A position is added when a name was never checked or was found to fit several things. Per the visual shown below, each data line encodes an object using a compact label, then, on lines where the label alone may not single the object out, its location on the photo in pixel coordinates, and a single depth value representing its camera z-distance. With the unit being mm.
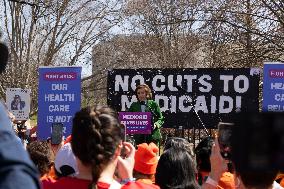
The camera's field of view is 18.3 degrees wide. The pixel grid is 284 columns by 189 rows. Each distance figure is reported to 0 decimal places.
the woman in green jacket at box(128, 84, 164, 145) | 13828
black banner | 16046
